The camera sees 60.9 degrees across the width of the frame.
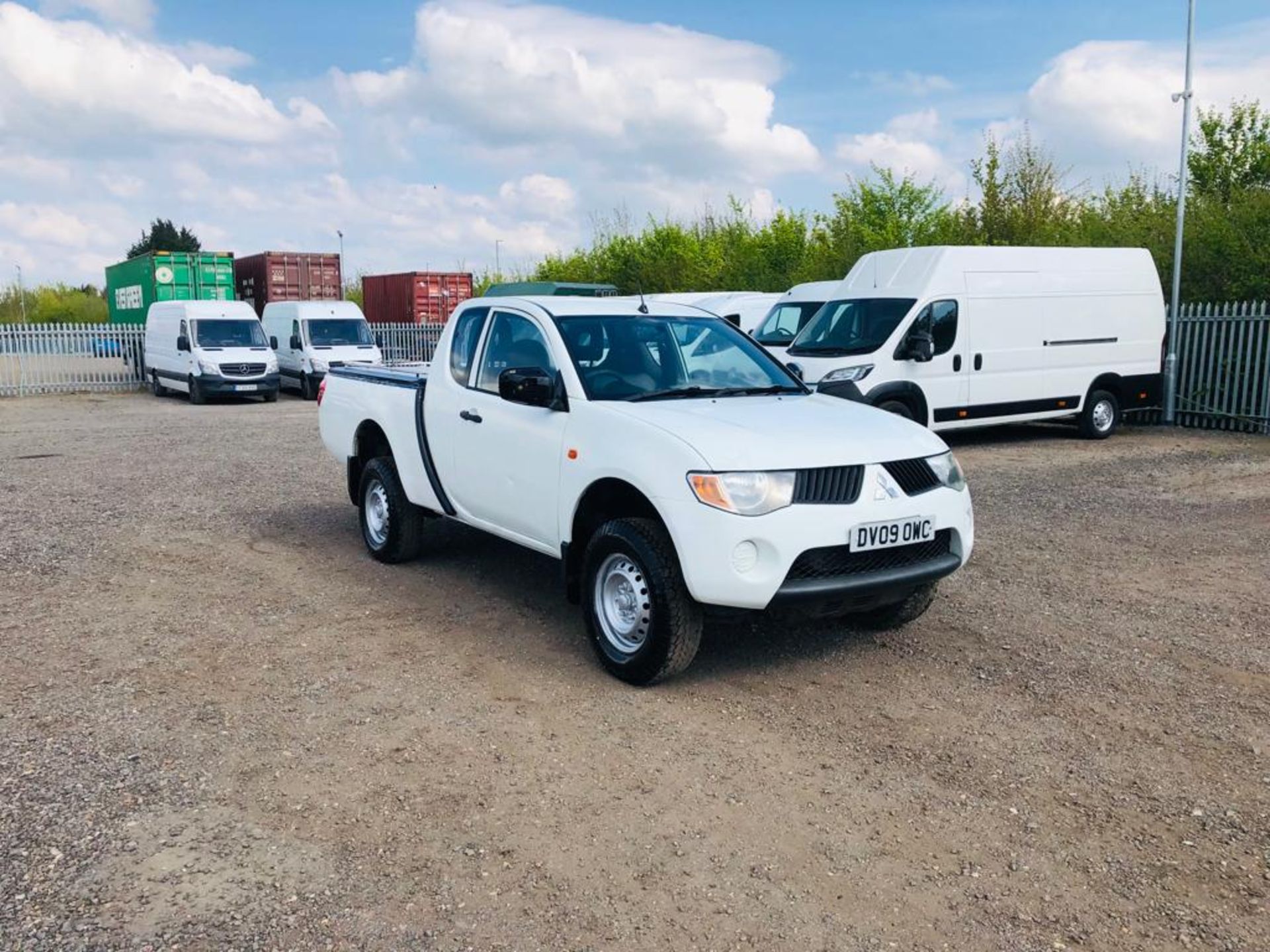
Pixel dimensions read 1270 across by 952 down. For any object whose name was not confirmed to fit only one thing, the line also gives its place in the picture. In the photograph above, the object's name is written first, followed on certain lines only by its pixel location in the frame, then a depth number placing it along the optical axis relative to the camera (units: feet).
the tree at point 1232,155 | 82.38
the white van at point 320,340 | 78.89
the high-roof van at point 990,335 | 42.75
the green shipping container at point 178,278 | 93.91
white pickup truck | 15.93
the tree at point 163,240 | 249.96
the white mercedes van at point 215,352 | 74.02
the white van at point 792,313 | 55.77
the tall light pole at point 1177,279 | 52.75
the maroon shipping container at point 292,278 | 101.45
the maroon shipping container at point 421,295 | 104.58
